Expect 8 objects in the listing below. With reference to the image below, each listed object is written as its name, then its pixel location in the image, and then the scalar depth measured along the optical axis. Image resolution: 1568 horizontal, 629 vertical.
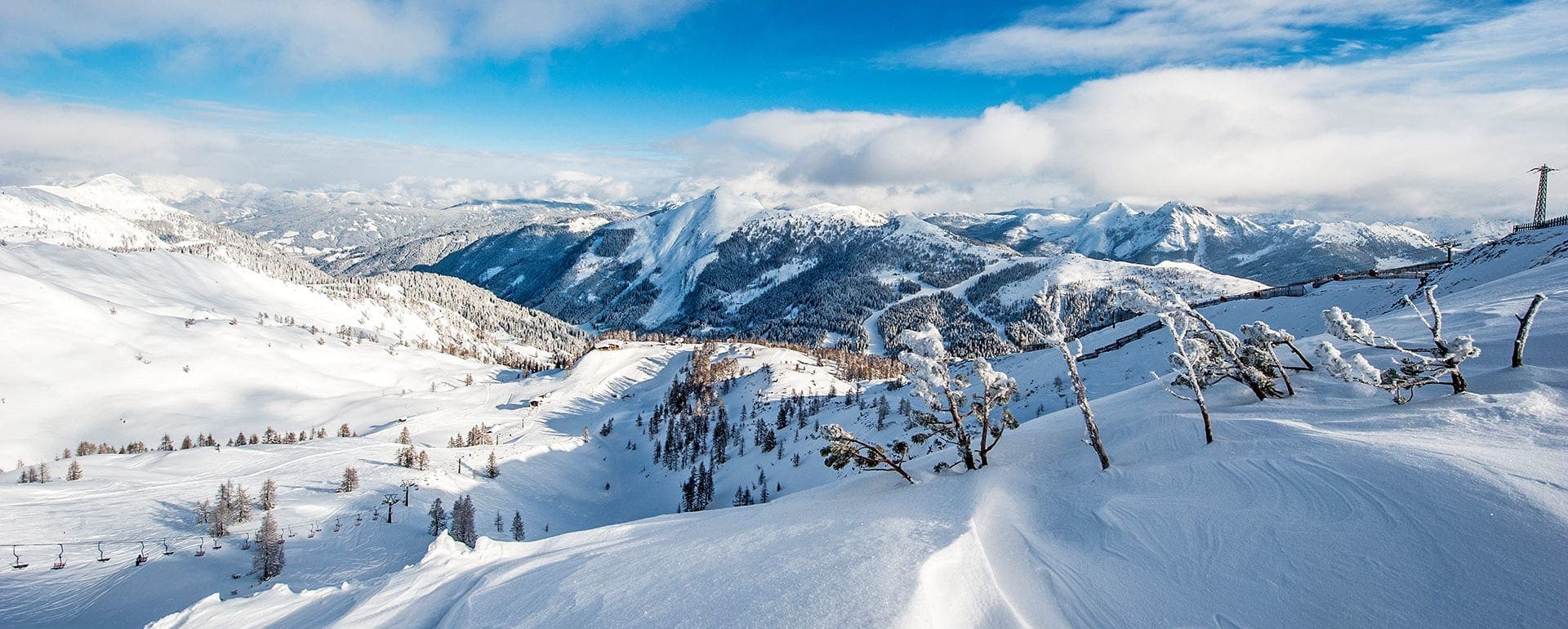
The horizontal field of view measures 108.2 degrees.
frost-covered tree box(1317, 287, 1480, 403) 12.88
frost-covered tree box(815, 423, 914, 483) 16.42
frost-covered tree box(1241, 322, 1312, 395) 16.47
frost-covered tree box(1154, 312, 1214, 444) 13.50
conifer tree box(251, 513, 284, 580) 39.25
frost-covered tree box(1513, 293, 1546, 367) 13.42
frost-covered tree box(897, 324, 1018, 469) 15.97
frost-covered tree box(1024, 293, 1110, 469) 13.25
